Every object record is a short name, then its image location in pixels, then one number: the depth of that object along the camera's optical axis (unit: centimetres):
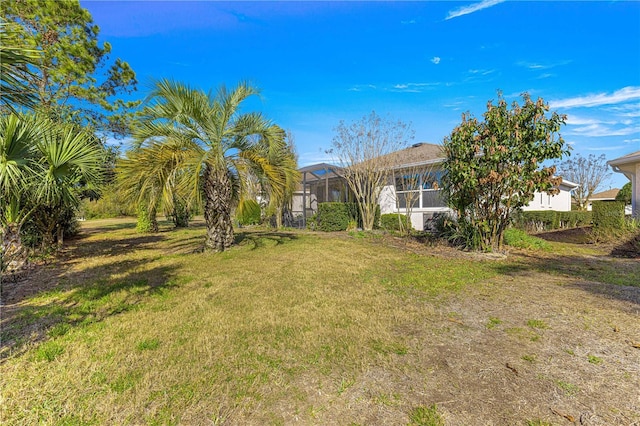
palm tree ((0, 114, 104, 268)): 478
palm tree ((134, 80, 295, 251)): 764
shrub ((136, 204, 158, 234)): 1620
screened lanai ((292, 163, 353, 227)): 1623
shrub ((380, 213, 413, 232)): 1331
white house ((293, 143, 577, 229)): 1412
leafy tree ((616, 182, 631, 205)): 1759
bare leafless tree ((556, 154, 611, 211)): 2858
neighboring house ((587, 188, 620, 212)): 3720
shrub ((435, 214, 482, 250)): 844
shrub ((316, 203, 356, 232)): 1495
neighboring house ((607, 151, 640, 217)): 1062
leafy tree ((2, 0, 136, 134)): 1386
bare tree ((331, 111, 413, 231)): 1384
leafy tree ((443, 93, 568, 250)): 752
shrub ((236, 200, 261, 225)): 930
